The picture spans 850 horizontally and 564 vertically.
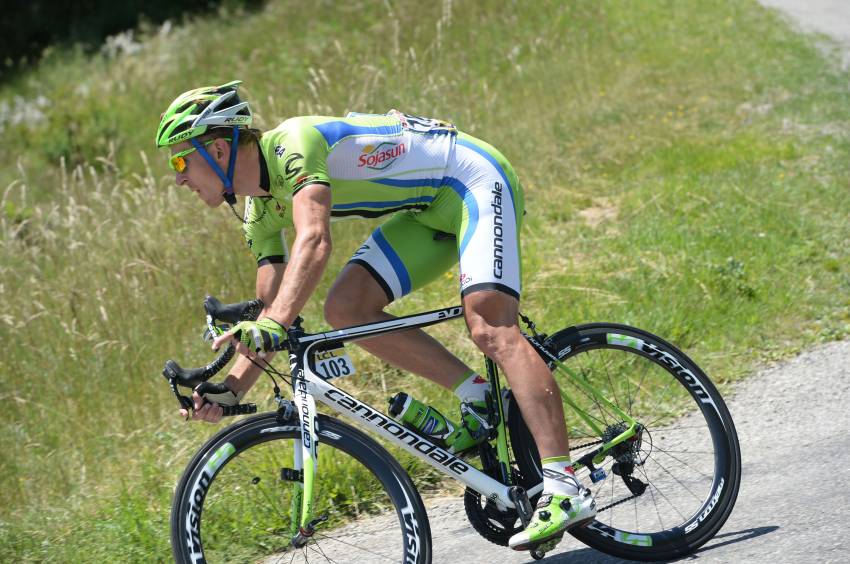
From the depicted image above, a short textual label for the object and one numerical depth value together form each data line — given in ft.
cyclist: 24.29
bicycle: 23.99
